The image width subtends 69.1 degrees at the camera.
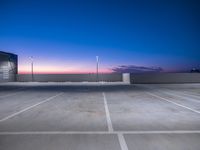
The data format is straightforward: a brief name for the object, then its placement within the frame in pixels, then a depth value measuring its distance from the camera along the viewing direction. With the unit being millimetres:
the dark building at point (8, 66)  30080
